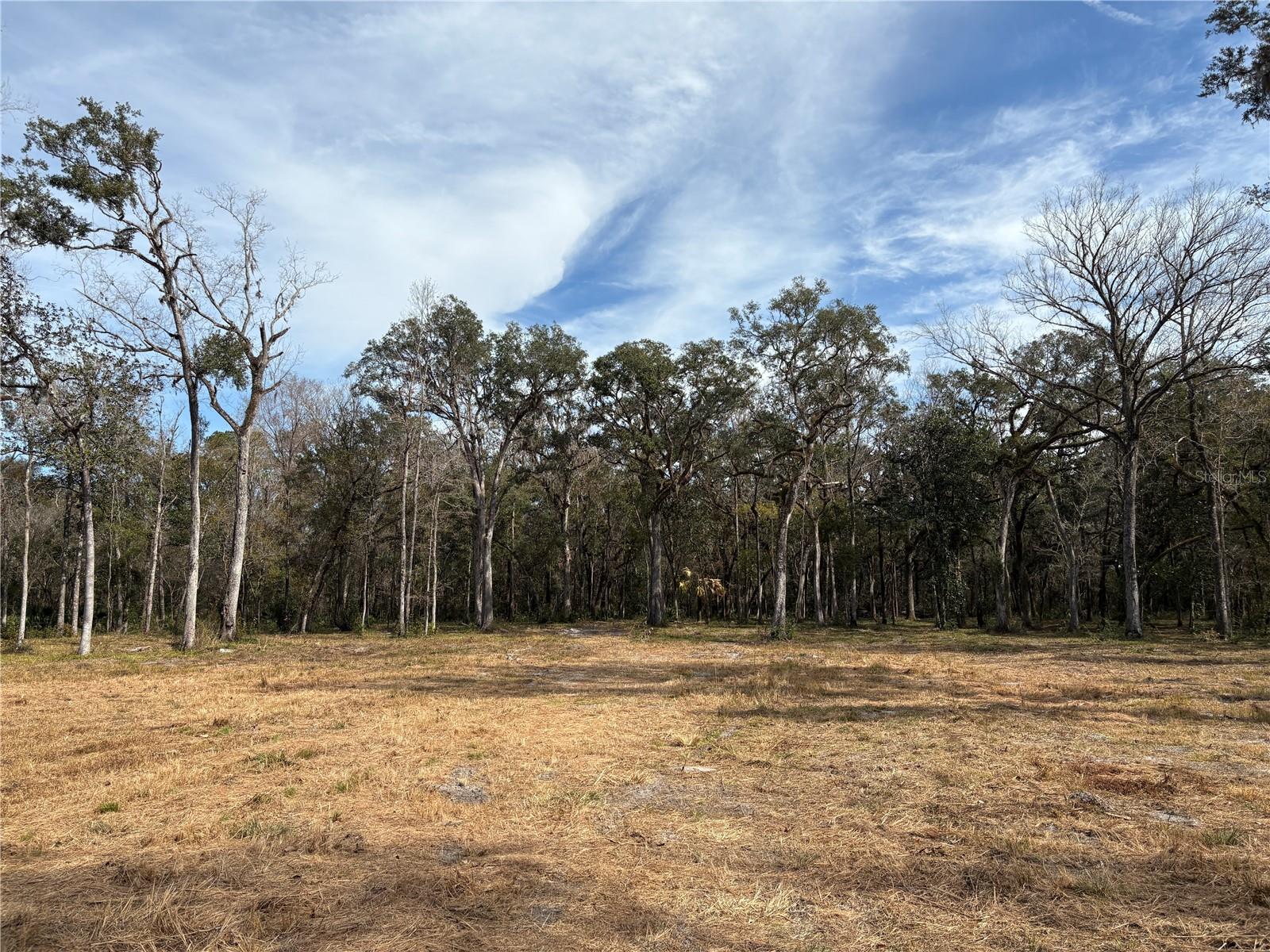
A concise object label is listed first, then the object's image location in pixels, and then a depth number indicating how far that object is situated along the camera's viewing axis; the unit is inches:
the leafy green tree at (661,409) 1047.0
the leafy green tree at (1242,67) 449.1
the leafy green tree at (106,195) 655.8
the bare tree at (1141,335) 756.0
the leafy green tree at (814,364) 909.8
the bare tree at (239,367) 783.7
